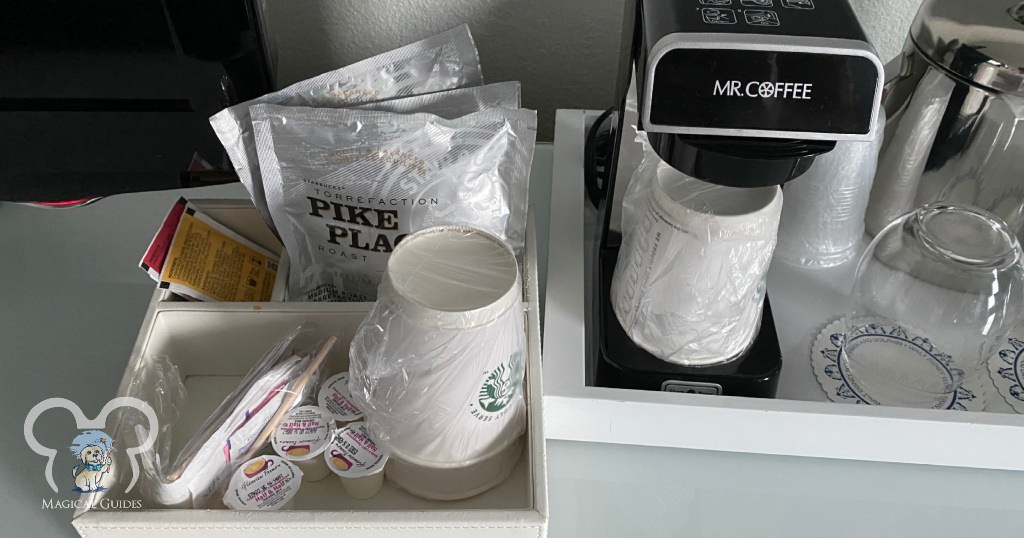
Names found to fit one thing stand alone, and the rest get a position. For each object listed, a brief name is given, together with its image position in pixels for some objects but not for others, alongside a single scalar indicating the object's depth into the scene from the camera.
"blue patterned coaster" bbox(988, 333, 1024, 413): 0.63
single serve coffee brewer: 0.45
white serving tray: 0.55
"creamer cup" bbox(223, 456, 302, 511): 0.50
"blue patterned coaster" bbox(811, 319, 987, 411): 0.62
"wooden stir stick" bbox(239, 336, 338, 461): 0.53
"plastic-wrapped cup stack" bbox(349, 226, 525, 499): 0.46
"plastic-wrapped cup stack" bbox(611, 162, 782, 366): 0.52
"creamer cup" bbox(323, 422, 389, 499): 0.52
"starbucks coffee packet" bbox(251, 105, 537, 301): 0.58
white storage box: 0.46
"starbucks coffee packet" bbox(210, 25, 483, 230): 0.59
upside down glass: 0.63
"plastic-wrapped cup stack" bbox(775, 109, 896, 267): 0.68
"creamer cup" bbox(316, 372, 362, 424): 0.56
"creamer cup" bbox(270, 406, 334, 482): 0.54
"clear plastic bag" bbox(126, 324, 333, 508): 0.50
